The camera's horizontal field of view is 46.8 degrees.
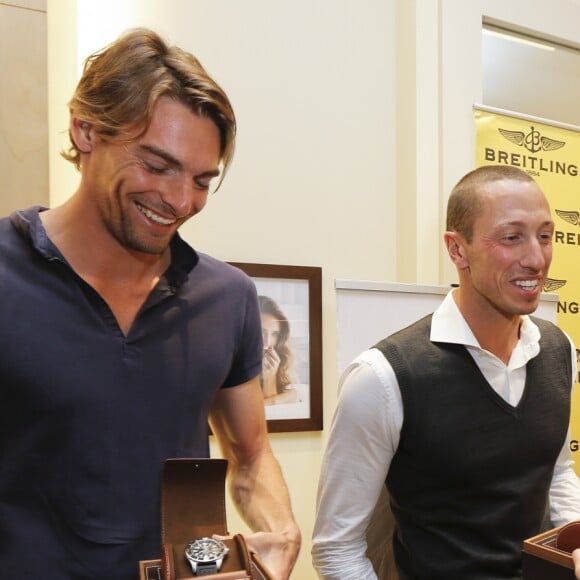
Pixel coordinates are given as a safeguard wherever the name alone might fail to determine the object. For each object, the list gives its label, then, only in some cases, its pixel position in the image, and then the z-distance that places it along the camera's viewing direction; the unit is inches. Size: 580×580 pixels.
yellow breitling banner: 113.7
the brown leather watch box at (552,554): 41.7
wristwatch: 31.9
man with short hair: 58.9
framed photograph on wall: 98.3
